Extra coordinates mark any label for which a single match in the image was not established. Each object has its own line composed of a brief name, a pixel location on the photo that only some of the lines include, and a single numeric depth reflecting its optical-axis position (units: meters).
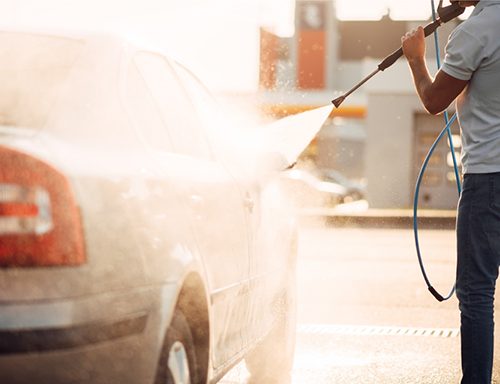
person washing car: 3.71
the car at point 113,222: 2.28
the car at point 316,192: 32.31
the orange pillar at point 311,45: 49.38
